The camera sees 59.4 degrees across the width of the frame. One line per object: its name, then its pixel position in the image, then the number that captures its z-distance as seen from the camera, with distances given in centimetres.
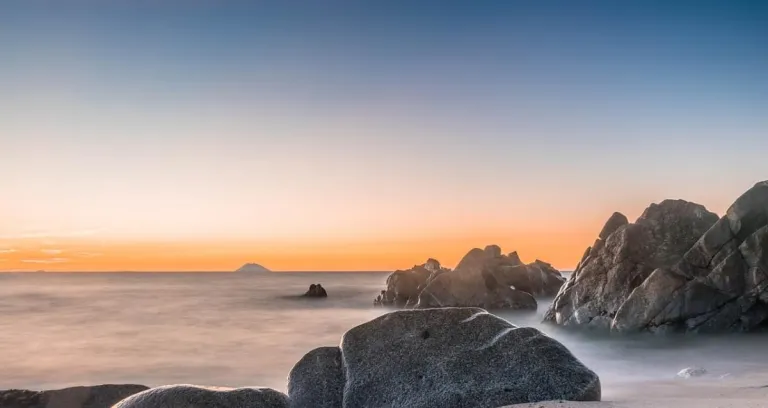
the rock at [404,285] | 4778
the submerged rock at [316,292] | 6485
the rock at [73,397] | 1166
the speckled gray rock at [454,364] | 913
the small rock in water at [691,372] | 1609
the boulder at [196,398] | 844
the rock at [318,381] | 982
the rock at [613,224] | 2790
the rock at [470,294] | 3919
